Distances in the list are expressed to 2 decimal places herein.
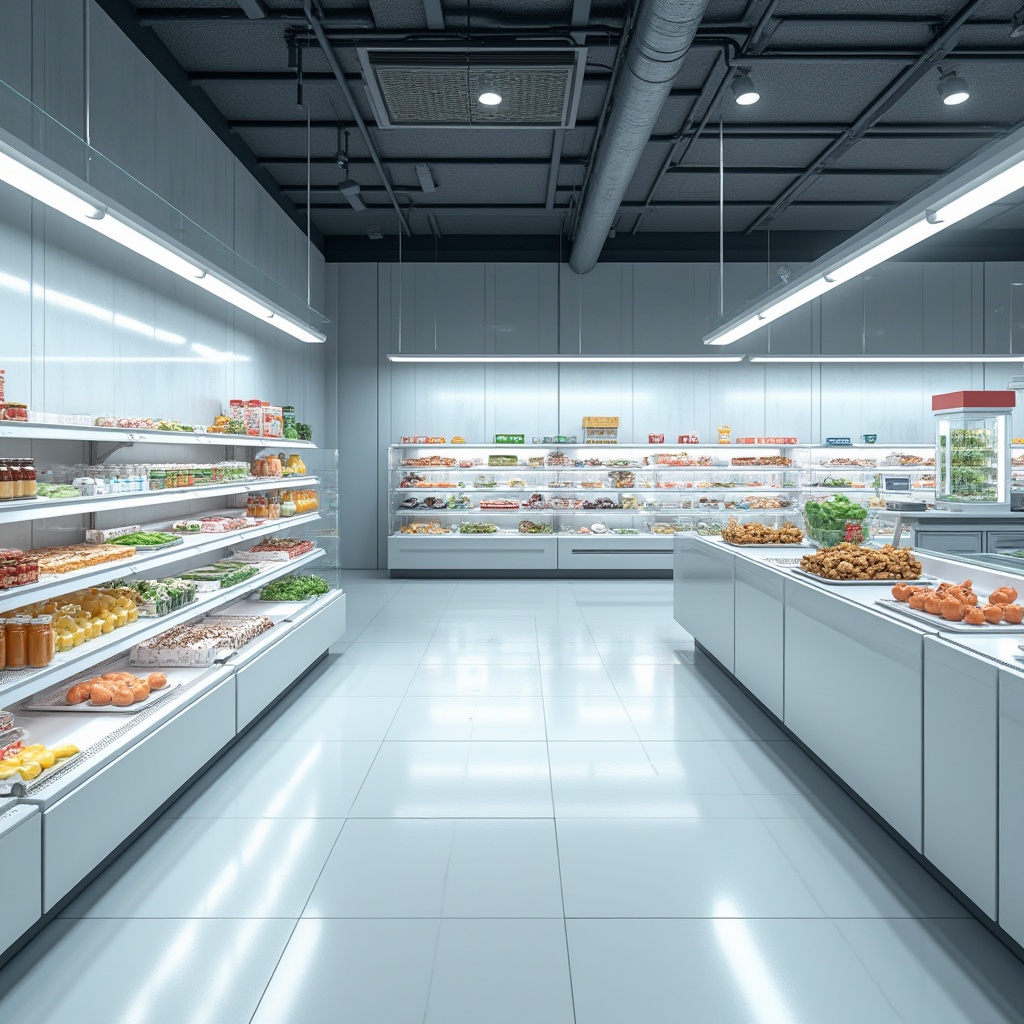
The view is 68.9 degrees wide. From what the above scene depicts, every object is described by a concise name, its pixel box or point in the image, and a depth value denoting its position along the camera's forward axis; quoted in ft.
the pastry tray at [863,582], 12.63
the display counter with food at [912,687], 7.61
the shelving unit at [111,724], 7.82
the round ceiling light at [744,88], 18.83
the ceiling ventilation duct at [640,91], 14.26
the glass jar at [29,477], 9.55
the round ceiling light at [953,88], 19.08
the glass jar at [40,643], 9.70
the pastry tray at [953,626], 9.02
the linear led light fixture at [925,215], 9.92
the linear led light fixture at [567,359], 30.83
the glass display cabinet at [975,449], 25.76
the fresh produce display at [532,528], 35.83
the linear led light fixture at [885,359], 30.78
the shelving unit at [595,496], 34.78
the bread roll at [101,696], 11.00
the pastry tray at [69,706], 10.86
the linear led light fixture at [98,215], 8.27
